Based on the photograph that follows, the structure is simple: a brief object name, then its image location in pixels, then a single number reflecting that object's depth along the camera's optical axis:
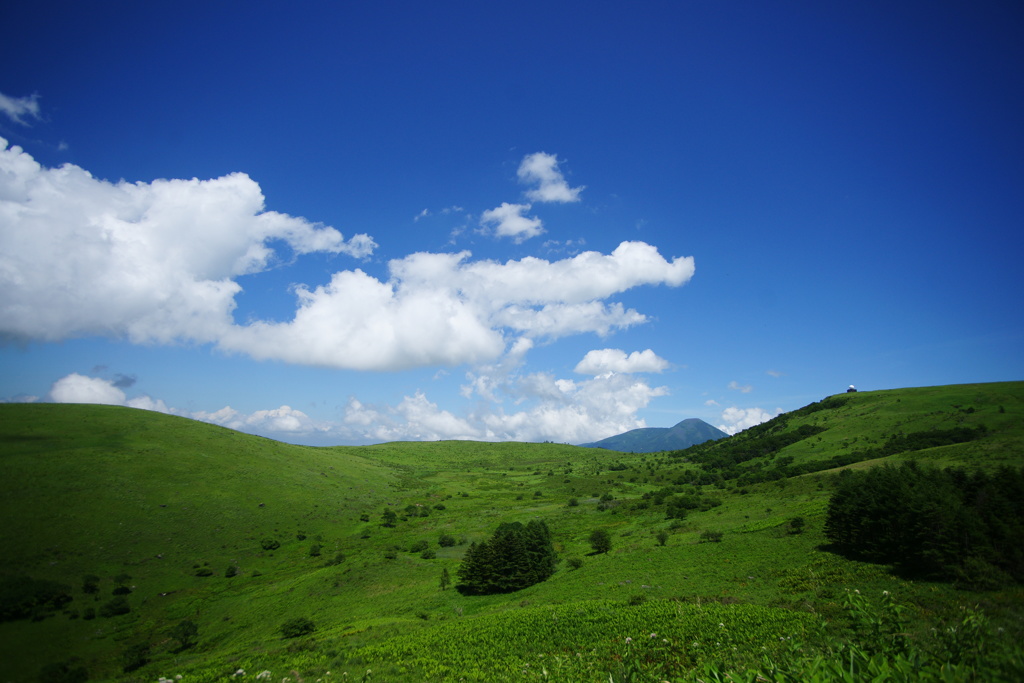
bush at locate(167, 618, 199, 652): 43.72
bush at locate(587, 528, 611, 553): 55.81
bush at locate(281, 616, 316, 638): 40.12
